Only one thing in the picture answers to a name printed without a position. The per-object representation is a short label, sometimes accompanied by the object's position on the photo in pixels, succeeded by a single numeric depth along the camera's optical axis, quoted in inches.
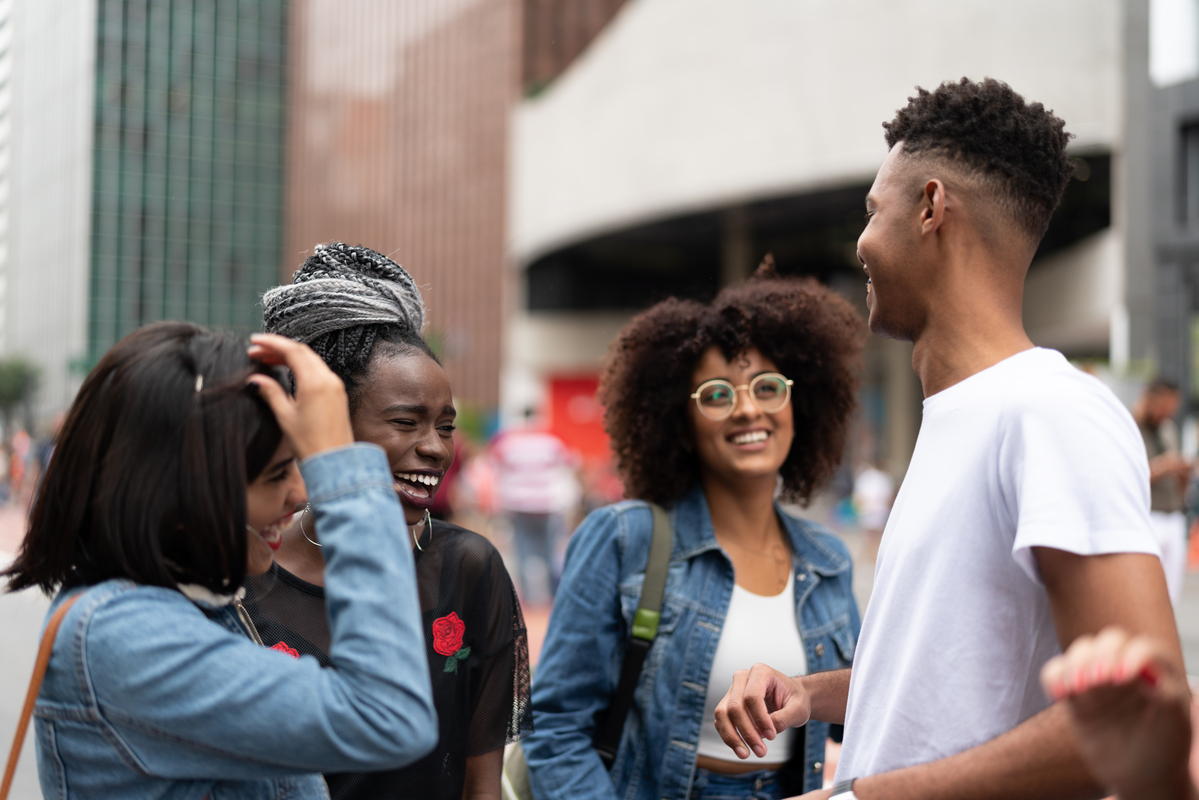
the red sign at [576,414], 1237.7
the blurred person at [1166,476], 261.6
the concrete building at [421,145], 1604.3
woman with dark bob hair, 49.1
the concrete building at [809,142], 647.1
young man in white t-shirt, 48.1
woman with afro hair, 92.2
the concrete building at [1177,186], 655.1
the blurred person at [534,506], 380.8
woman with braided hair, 75.8
